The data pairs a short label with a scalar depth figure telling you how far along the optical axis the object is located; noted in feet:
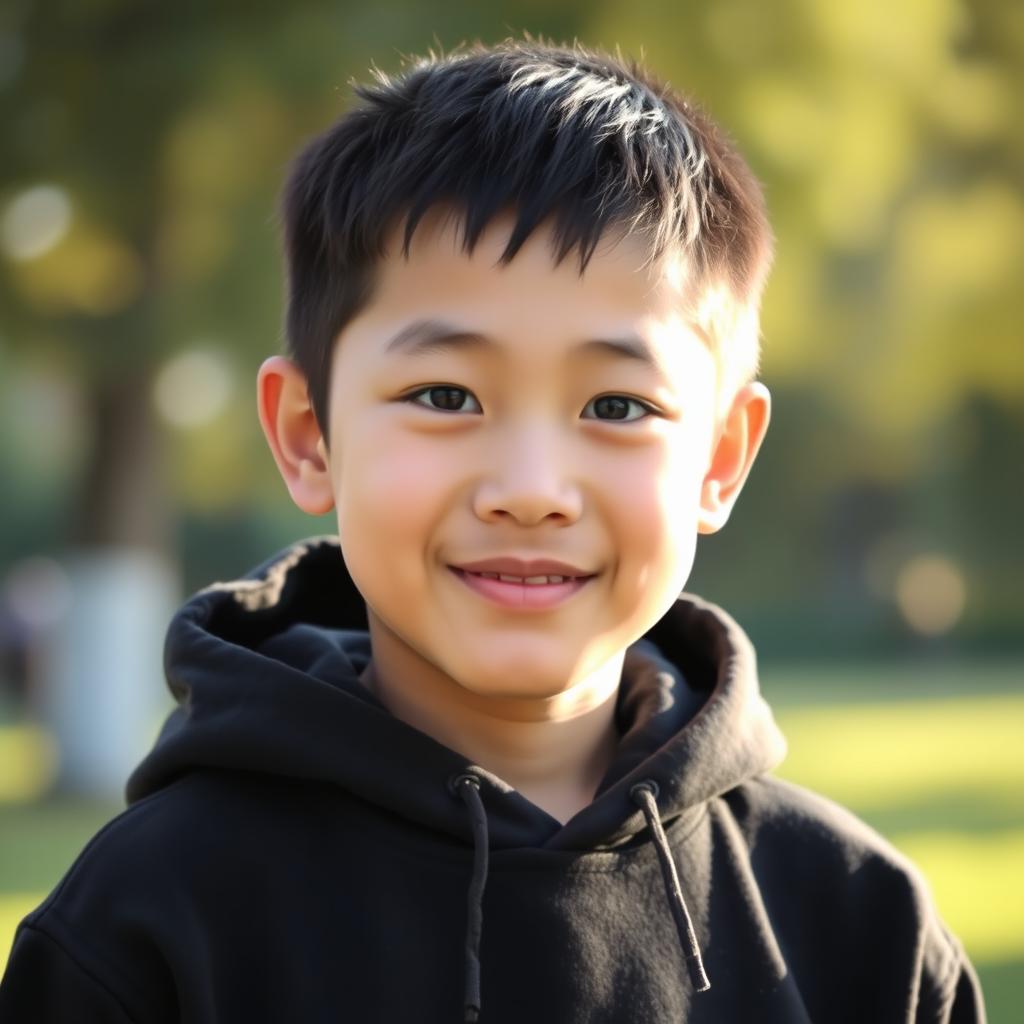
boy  3.84
